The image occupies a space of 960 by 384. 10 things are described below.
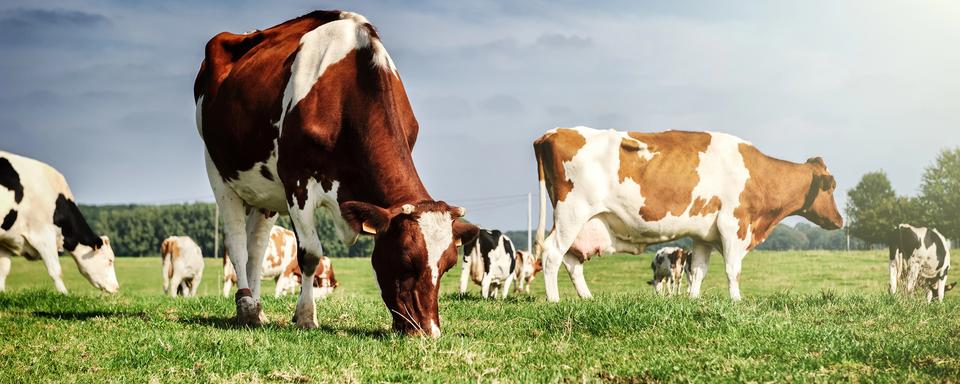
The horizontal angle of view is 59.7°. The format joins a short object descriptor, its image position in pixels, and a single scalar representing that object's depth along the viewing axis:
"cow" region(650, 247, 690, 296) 24.28
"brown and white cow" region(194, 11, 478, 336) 6.71
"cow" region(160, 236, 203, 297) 23.53
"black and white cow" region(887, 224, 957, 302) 18.50
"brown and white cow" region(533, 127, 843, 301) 12.30
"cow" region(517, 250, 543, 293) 27.51
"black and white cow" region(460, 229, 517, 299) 21.28
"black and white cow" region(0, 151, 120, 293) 14.64
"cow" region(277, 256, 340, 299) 24.89
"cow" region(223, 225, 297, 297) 23.95
